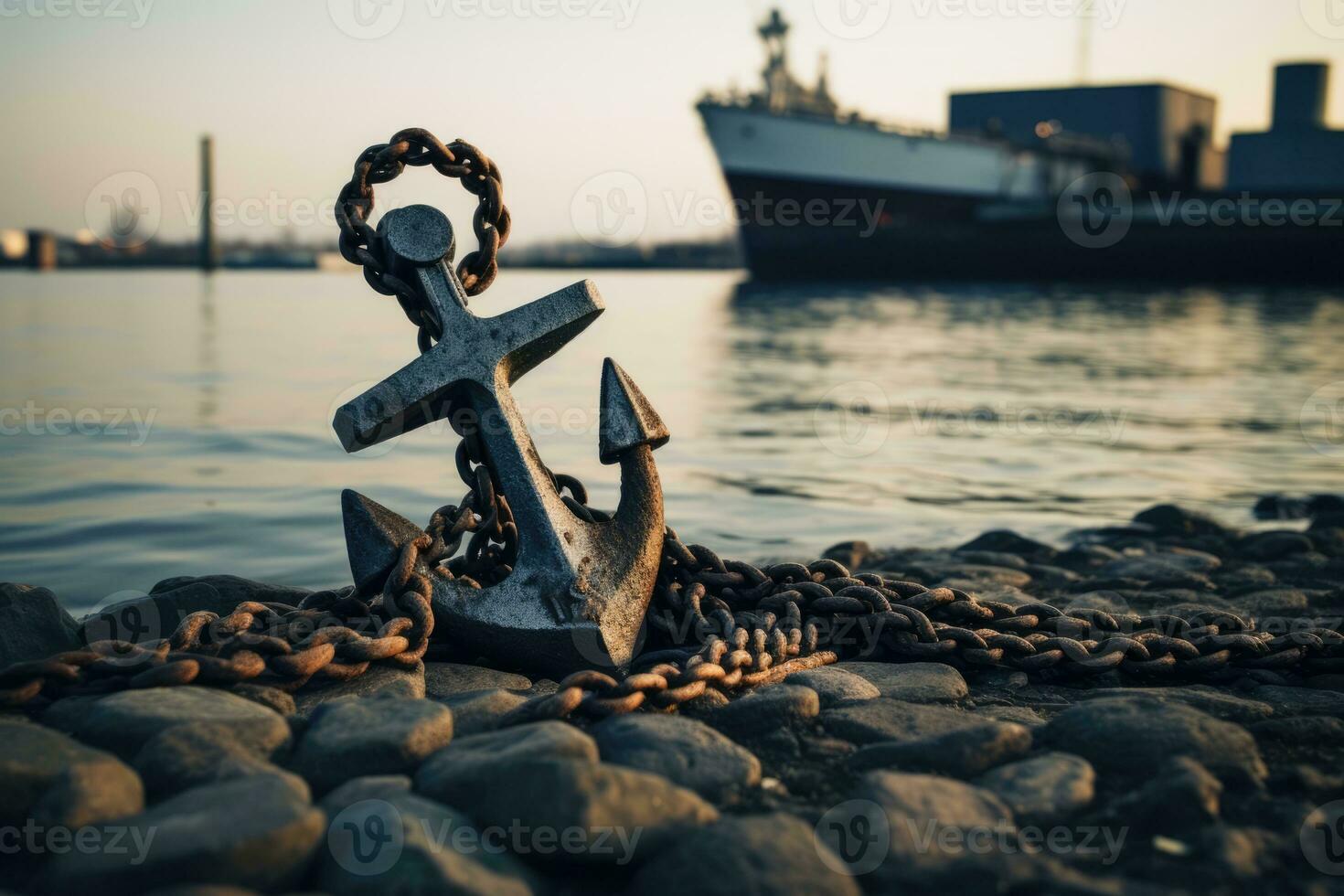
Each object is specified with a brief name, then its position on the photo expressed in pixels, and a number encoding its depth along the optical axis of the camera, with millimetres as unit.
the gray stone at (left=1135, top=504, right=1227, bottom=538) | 5734
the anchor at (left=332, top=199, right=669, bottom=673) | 2652
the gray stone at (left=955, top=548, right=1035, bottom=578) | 4785
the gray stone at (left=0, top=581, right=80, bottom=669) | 2803
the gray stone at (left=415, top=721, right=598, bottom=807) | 1802
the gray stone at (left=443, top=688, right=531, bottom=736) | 2176
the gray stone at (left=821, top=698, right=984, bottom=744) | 2230
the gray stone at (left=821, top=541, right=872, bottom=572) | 5023
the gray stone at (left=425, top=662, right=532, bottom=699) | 2561
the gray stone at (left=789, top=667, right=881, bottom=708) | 2459
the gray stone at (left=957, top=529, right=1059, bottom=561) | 5172
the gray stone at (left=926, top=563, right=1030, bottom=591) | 4281
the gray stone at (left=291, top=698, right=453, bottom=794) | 1958
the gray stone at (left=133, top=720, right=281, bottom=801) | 1850
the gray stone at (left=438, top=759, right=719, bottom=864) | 1672
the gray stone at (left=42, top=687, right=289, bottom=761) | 2004
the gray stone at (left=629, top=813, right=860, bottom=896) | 1543
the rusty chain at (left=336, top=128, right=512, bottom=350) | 2789
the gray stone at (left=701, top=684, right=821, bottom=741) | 2281
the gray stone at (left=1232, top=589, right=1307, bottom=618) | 3840
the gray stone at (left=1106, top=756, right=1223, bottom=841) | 1816
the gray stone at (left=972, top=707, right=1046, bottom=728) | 2435
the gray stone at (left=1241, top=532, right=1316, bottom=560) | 4945
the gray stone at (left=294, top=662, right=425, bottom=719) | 2373
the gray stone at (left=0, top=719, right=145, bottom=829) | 1711
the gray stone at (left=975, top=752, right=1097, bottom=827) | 1865
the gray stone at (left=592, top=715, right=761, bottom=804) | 1966
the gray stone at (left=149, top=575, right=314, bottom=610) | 3449
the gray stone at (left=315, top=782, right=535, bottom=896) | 1511
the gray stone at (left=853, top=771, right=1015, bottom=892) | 1611
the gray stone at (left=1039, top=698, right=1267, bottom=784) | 2043
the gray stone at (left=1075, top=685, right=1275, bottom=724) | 2396
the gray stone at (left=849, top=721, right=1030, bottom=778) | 2043
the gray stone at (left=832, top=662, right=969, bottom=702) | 2586
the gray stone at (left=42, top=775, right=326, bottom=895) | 1499
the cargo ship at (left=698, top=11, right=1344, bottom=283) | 36562
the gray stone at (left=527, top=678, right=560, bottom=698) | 2591
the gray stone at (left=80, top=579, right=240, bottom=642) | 3148
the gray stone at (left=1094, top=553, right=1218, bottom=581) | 4469
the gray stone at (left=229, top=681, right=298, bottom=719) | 2271
